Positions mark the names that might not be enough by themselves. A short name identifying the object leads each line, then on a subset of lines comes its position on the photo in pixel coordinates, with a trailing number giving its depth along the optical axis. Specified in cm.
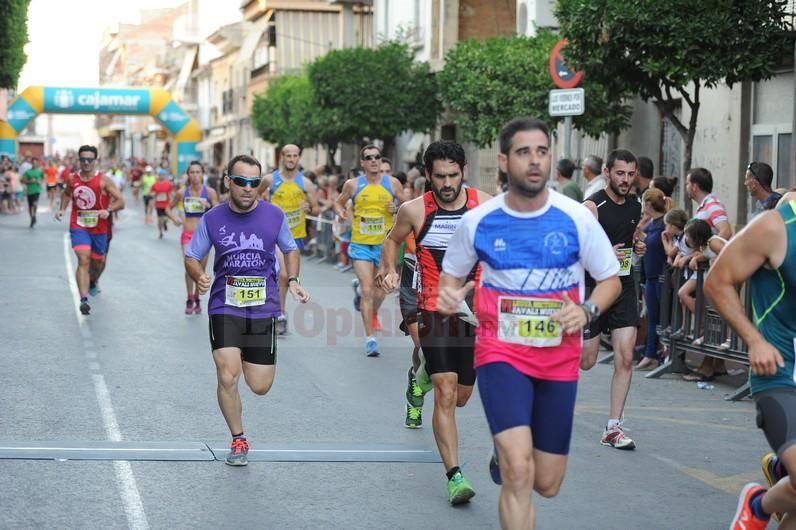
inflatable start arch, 5247
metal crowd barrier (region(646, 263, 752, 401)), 1124
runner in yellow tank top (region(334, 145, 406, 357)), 1368
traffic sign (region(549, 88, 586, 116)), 1559
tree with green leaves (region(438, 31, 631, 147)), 2248
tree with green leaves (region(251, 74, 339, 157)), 3672
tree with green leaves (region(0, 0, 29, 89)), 3691
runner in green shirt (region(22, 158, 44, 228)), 3840
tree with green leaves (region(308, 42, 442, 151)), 3212
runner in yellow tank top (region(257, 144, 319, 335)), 1515
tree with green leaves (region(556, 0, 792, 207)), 1564
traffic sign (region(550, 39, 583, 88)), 1619
